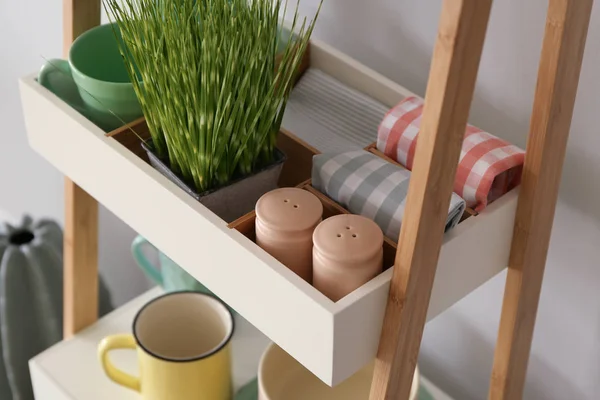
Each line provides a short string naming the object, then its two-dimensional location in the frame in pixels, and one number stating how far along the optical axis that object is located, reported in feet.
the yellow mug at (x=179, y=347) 4.10
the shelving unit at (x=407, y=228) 3.05
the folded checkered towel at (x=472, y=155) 3.43
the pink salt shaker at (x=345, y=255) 3.25
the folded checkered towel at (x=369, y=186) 3.40
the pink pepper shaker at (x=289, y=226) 3.35
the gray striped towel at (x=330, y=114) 3.84
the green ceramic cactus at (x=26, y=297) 4.97
